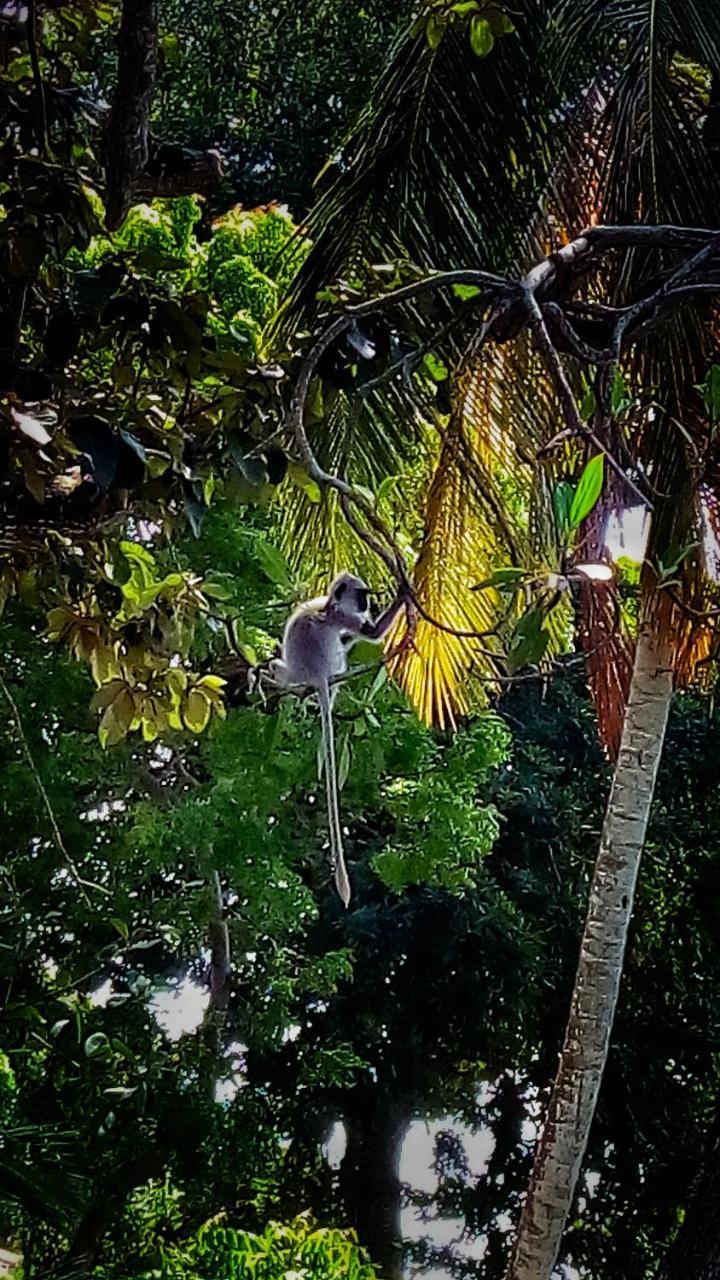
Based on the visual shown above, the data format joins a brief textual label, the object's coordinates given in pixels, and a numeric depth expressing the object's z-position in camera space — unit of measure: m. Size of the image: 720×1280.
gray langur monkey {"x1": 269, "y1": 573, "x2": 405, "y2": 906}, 16.79
